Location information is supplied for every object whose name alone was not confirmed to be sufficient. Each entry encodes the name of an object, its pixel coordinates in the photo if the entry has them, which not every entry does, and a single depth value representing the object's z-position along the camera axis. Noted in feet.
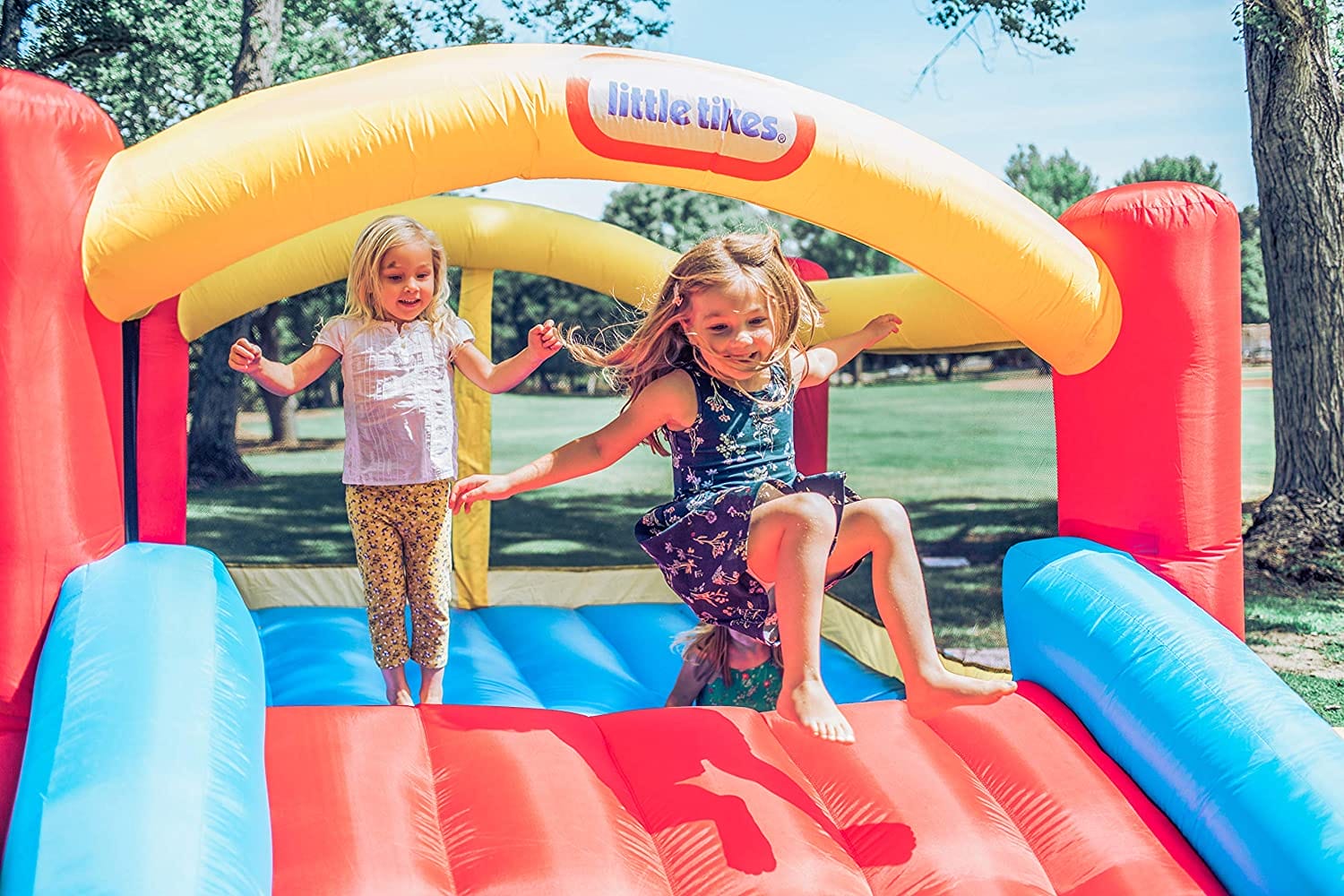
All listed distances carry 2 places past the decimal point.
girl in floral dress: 6.46
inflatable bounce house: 5.74
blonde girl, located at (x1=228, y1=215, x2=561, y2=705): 8.62
